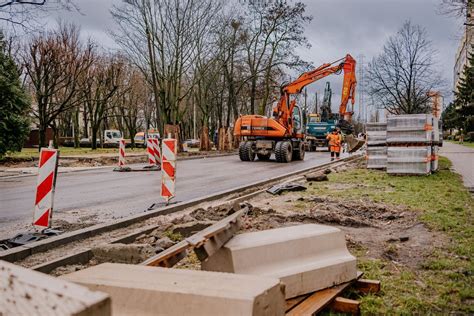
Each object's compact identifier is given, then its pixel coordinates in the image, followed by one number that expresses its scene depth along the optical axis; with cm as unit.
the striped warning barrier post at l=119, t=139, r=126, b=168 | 1922
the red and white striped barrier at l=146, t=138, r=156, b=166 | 1877
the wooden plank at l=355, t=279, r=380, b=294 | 416
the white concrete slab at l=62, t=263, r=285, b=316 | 254
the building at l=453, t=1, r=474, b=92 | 1582
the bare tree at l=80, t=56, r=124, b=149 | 4144
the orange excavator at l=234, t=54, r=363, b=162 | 2550
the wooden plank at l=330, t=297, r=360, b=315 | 368
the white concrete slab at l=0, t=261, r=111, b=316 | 166
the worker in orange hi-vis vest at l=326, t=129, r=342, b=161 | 2697
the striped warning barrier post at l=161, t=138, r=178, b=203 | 948
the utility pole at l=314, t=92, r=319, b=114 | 8346
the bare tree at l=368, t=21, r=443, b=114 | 3130
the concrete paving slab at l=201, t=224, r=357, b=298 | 366
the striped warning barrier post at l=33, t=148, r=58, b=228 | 677
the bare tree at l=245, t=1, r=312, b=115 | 4094
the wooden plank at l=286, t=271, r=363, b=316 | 344
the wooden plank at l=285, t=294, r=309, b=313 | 352
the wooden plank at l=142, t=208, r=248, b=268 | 347
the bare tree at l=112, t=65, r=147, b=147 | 5072
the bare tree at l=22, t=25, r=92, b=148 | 3105
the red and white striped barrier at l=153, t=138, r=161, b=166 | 1888
